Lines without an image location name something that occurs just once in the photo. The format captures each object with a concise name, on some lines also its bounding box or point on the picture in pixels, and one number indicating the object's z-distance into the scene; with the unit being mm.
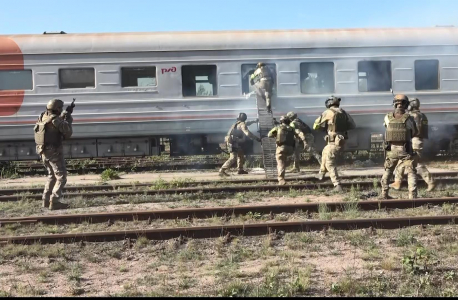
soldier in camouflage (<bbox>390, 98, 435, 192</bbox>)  8945
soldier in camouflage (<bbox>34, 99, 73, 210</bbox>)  8023
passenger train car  12805
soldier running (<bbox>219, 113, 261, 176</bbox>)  11977
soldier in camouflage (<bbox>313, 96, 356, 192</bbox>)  9156
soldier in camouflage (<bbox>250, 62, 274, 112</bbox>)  12531
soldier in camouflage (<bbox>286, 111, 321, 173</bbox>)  12156
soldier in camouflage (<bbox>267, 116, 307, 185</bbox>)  9984
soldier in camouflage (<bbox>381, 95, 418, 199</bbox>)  7672
